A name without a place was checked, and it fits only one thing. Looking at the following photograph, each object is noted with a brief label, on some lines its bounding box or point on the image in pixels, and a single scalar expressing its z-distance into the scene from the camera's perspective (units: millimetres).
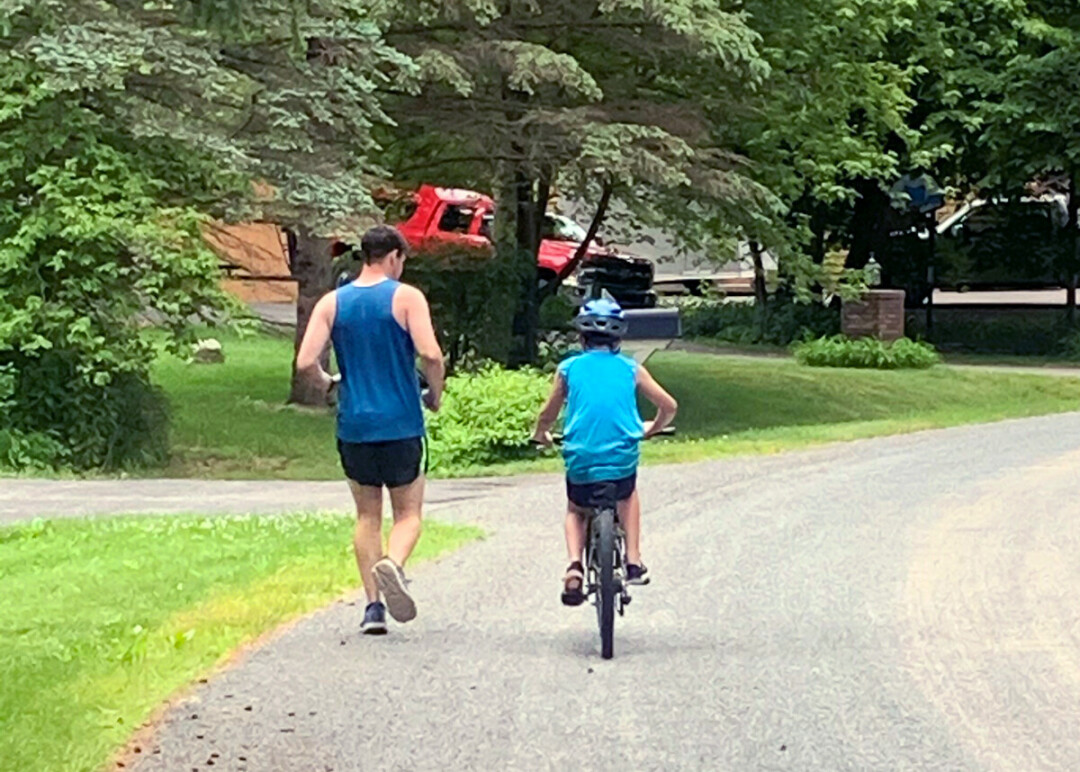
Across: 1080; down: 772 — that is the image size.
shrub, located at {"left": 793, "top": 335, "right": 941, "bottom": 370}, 31969
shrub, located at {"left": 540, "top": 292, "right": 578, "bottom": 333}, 26375
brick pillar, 32500
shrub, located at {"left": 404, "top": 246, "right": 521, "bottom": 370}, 24922
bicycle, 8609
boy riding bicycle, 8961
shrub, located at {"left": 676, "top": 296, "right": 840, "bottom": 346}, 37006
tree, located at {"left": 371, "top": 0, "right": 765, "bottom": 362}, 22250
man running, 8797
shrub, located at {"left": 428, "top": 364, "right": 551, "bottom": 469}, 19984
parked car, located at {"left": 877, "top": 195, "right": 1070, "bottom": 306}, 37906
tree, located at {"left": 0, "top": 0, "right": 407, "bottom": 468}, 19250
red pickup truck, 29781
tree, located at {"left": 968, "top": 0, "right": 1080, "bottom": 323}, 33125
